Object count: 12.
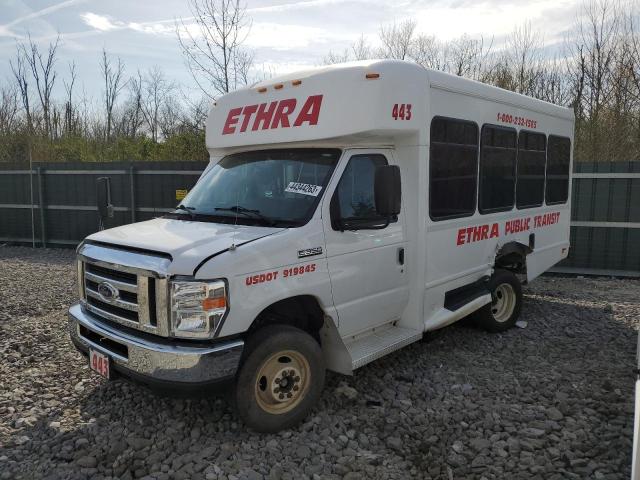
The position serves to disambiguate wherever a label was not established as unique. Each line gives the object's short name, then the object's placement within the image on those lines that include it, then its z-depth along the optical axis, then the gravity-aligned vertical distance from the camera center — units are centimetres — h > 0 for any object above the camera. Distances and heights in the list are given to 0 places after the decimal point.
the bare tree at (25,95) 2688 +478
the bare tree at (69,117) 2737 +365
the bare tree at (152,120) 3203 +402
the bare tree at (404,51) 1952 +509
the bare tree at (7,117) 2358 +341
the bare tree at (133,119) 3066 +398
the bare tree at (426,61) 1891 +463
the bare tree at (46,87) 2728 +521
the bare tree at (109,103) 2948 +472
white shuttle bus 344 -47
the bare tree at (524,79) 1769 +368
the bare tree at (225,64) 1370 +327
